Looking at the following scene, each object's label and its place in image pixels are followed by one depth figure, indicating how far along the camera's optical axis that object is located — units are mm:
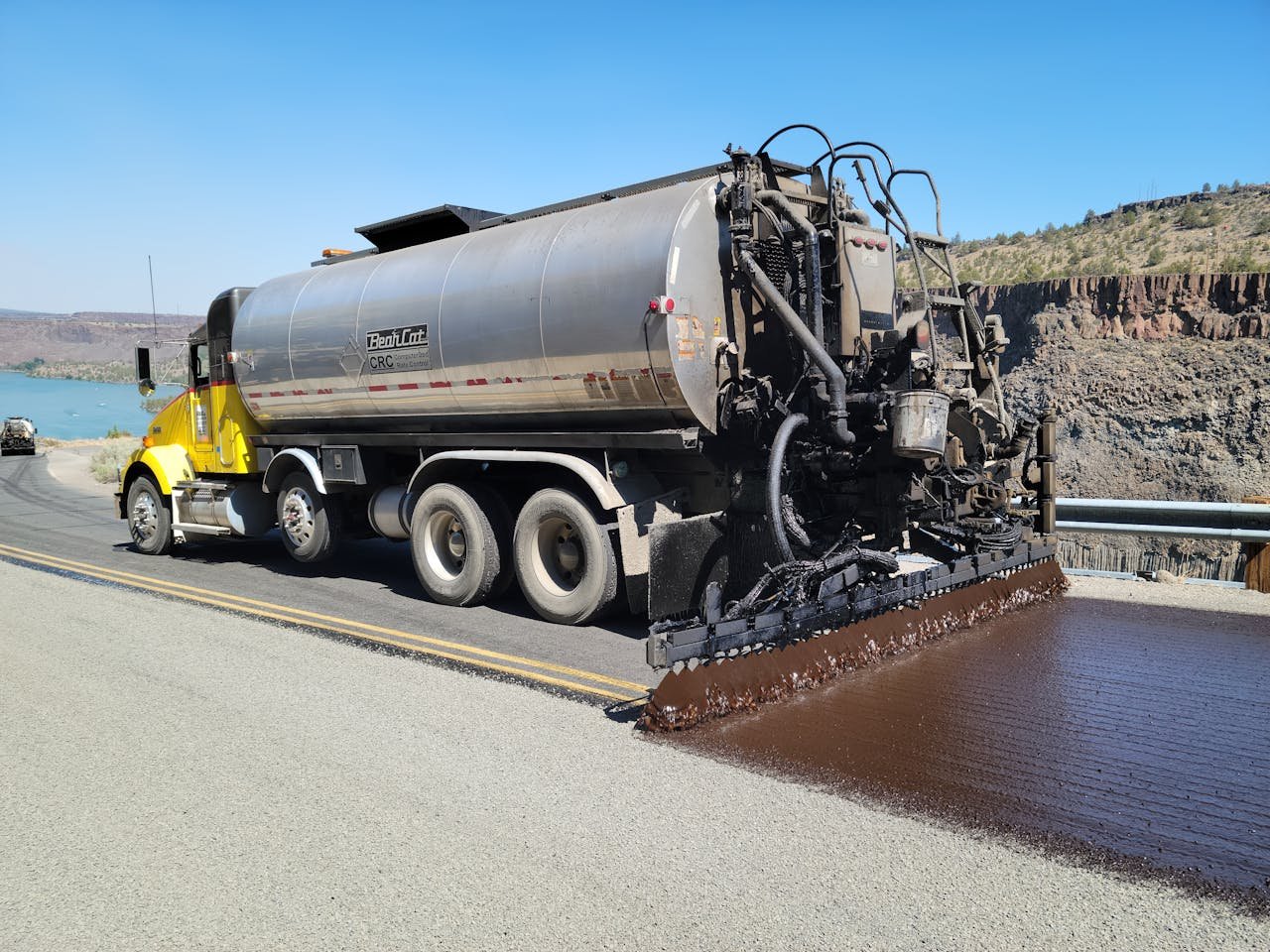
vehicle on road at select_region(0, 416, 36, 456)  40438
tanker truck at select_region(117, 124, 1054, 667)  7266
